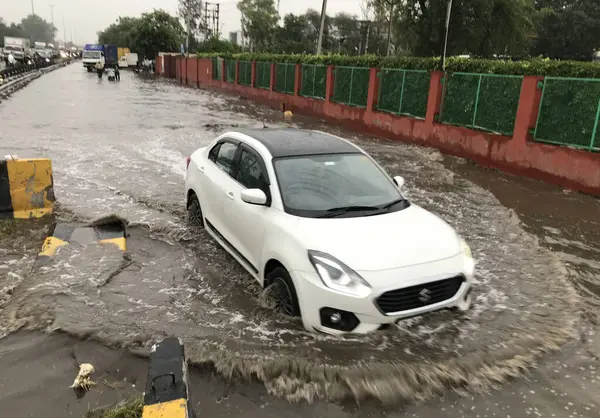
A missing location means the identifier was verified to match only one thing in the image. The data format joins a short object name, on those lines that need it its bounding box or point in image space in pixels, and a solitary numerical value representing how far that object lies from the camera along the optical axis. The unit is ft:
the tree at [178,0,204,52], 262.67
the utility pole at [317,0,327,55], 98.89
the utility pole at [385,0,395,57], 115.50
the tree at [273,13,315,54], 268.62
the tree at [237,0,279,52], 249.75
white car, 13.01
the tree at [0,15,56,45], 486.30
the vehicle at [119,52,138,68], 256.93
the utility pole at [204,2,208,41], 280.92
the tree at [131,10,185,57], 269.23
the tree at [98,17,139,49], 339.24
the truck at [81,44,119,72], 199.82
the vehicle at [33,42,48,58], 405.18
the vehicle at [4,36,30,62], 210.67
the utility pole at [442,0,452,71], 48.55
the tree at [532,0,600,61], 203.21
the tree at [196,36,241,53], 241.90
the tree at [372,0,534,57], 104.58
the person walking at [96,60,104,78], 156.25
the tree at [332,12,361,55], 261.24
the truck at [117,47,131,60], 266.98
